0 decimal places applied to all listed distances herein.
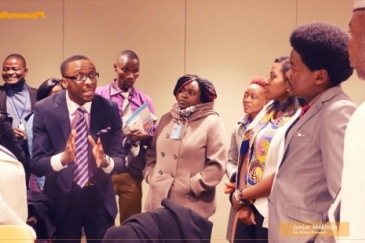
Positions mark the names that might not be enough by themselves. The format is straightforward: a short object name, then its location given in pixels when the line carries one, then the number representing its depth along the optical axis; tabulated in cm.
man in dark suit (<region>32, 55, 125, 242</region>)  299
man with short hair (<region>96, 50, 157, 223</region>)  358
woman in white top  257
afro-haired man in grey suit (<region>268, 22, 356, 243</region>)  176
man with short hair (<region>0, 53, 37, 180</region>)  366
